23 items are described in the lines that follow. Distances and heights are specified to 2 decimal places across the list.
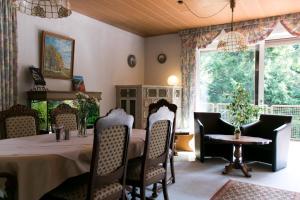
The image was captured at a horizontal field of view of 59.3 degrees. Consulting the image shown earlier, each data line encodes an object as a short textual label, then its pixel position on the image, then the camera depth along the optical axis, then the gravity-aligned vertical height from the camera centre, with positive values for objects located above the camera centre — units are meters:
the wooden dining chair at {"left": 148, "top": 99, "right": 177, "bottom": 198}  3.10 -0.54
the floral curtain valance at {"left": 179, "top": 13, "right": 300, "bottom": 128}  5.11 +1.14
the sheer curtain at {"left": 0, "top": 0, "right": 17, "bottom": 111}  3.62 +0.52
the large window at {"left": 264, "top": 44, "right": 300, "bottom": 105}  5.23 +0.39
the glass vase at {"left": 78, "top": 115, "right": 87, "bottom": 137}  2.80 -0.36
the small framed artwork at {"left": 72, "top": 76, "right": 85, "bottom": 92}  4.70 +0.16
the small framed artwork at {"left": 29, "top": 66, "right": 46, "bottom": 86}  3.96 +0.25
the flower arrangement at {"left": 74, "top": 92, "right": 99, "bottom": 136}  2.76 -0.16
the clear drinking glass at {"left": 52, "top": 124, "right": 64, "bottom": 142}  2.55 -0.39
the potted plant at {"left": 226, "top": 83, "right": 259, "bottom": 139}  4.18 -0.22
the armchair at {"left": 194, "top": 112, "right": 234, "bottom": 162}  4.61 -0.72
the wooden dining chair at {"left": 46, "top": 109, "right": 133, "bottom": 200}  1.83 -0.54
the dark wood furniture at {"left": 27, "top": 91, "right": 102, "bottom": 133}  3.85 -0.05
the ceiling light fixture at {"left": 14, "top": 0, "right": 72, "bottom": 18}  2.28 +0.76
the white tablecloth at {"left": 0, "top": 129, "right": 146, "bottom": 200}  1.78 -0.50
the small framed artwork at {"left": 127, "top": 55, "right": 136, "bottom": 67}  6.20 +0.78
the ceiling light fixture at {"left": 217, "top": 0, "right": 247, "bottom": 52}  3.66 +0.72
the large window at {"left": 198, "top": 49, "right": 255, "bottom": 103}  5.56 +0.49
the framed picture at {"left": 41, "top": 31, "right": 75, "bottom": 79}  4.24 +0.62
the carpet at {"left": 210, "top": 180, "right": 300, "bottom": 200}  3.06 -1.20
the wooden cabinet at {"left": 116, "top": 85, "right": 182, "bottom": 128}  5.53 -0.08
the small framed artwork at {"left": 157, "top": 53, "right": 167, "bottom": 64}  6.45 +0.87
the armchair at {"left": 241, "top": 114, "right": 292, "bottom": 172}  4.10 -0.72
